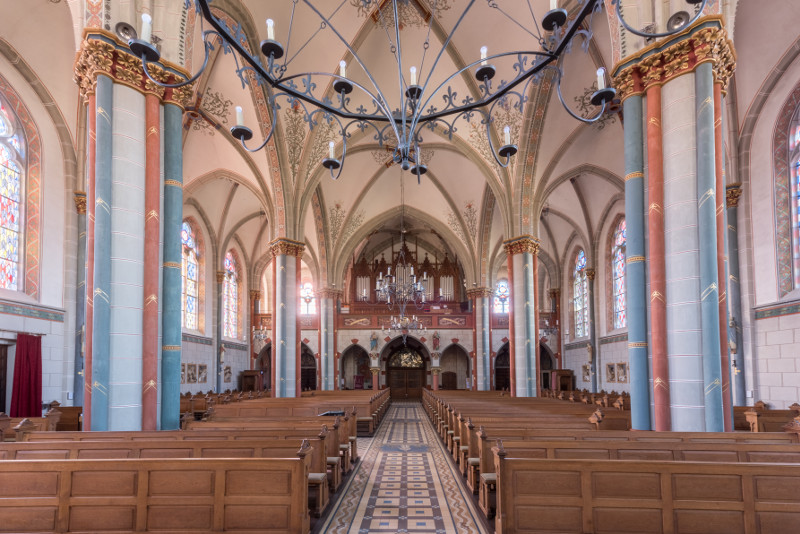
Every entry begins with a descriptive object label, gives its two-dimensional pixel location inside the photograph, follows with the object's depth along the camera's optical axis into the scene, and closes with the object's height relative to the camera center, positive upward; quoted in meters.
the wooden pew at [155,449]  5.62 -1.26
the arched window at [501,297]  32.63 +1.65
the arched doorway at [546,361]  31.42 -2.21
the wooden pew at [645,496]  4.11 -1.37
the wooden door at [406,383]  32.59 -3.45
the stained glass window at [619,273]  22.42 +2.09
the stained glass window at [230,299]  27.02 +1.42
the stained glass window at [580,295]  26.77 +1.41
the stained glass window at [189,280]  22.56 +2.04
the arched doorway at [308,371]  33.03 -2.73
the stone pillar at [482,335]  27.17 -0.53
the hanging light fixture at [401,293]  21.52 +1.44
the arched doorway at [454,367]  32.09 -2.51
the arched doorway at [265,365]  30.73 -2.23
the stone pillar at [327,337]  26.92 -0.53
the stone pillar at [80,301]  13.38 +0.71
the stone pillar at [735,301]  13.21 +0.50
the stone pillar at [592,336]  24.71 -0.60
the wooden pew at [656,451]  5.35 -1.30
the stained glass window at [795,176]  12.48 +3.34
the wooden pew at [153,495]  4.34 -1.35
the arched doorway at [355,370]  32.19 -2.61
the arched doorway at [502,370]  32.46 -2.77
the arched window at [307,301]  31.58 +1.51
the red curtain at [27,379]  12.00 -1.09
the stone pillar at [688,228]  7.00 +1.25
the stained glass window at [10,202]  12.50 +2.99
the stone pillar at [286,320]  16.98 +0.21
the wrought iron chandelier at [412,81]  5.35 +2.83
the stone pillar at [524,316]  17.31 +0.26
